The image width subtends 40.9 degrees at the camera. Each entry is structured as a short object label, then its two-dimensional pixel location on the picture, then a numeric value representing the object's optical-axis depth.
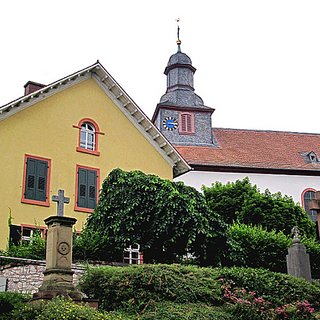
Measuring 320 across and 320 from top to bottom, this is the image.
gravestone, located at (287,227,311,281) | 13.91
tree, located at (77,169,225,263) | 14.57
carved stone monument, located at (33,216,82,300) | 9.40
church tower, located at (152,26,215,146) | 29.31
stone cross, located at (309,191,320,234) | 13.97
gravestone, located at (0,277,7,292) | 11.85
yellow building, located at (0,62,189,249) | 16.35
